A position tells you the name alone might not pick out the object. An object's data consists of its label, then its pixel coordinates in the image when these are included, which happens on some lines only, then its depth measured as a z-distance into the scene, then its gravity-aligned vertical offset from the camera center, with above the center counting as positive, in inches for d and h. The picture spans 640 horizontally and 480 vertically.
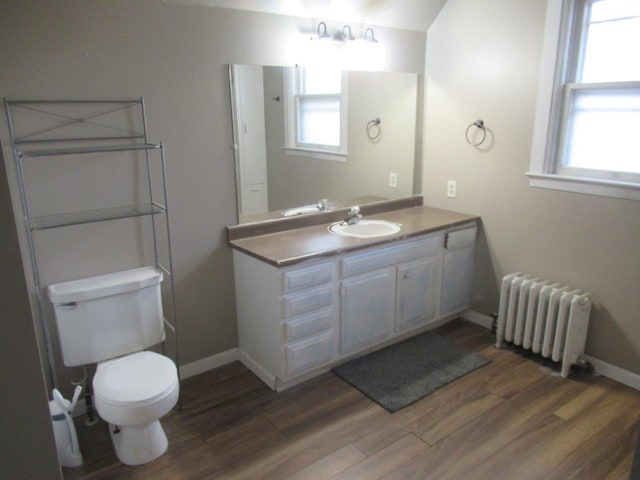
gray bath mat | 102.7 -57.9
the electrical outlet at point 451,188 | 134.8 -19.3
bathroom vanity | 99.0 -37.8
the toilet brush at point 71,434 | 82.0 -53.9
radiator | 106.3 -46.1
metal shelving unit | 80.4 -3.7
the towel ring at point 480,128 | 123.5 -2.6
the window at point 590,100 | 97.5 +4.1
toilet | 78.1 -42.1
